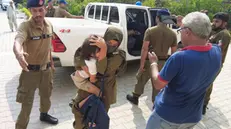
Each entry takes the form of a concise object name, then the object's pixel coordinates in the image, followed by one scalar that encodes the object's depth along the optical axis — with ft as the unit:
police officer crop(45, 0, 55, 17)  21.48
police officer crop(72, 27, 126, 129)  5.62
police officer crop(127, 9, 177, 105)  10.27
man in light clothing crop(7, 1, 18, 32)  32.91
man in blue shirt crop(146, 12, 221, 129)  4.99
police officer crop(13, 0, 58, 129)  7.67
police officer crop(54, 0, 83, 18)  20.81
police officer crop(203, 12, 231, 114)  10.62
